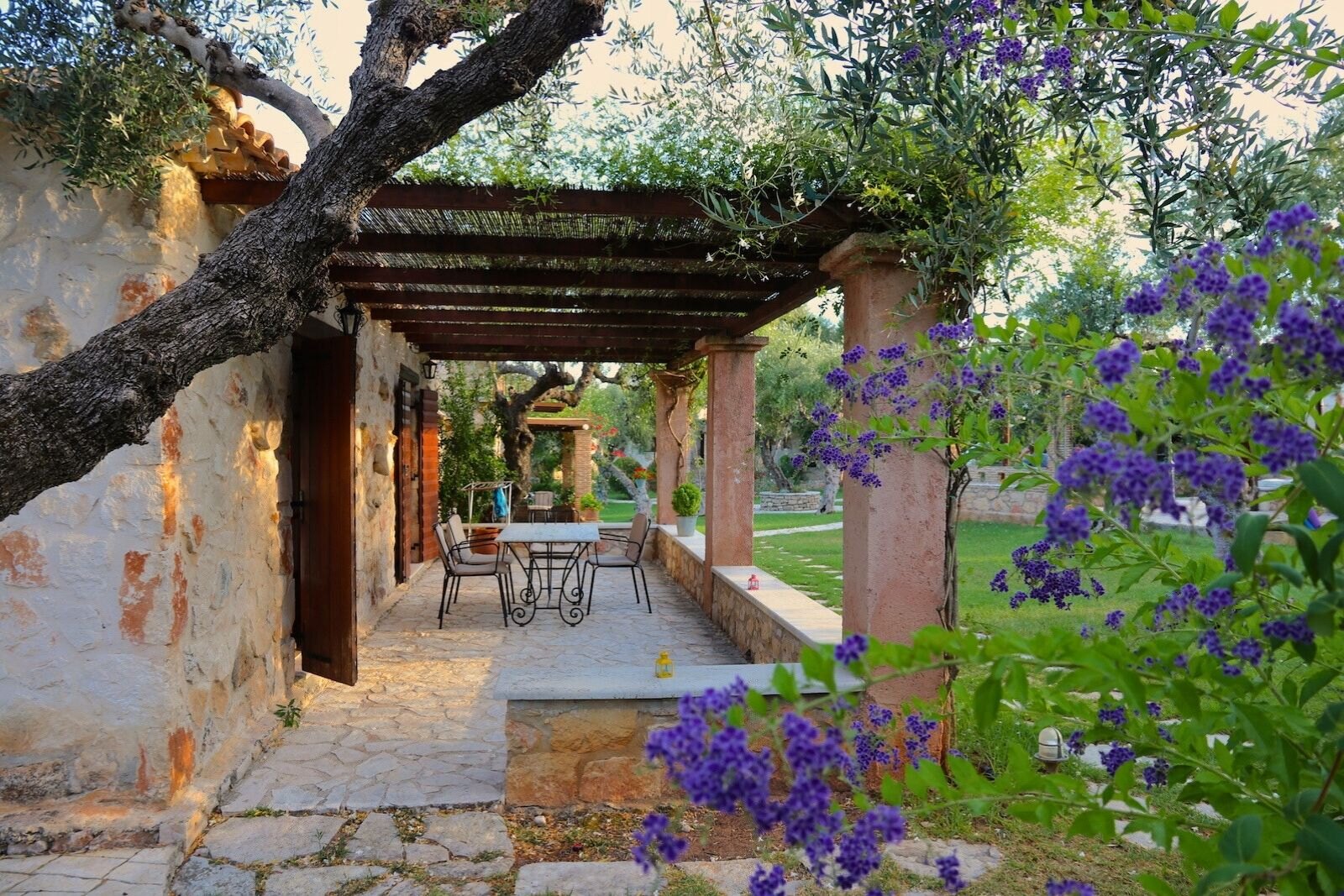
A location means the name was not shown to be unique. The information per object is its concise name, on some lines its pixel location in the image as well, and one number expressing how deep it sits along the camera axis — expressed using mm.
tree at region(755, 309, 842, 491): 19031
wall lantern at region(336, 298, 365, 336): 4988
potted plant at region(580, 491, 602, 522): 13367
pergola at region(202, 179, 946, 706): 3521
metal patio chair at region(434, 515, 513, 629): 6820
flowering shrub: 856
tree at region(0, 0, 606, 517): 1761
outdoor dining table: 7051
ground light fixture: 3615
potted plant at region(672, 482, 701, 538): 9258
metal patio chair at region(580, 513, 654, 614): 7562
